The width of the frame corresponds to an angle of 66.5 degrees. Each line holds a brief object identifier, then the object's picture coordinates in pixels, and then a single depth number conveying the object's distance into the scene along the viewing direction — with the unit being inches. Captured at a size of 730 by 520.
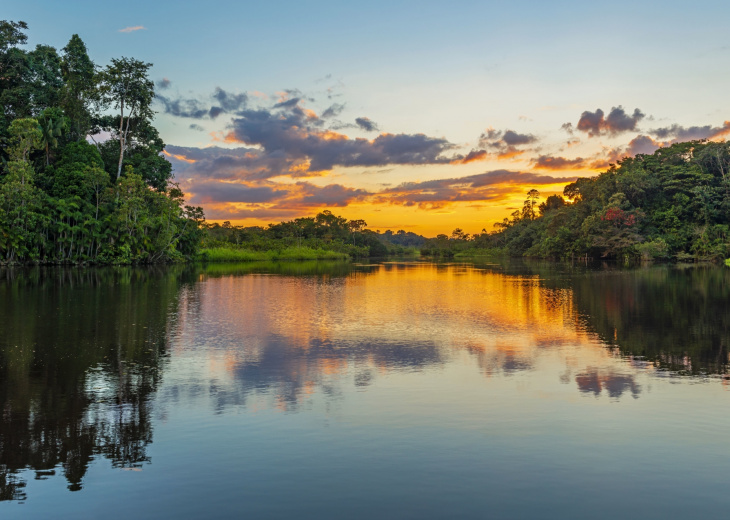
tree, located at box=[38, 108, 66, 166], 1765.5
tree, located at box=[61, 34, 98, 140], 1996.8
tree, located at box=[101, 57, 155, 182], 1989.4
